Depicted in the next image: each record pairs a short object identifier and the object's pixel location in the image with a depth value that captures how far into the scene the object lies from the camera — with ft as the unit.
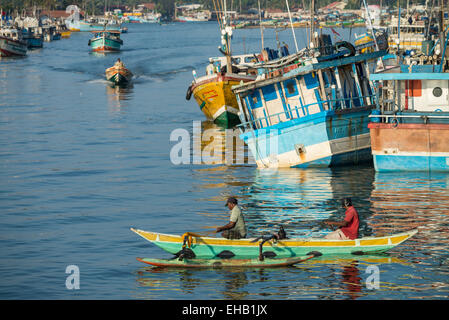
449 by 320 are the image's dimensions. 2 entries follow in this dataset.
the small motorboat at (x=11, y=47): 407.64
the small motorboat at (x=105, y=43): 421.18
